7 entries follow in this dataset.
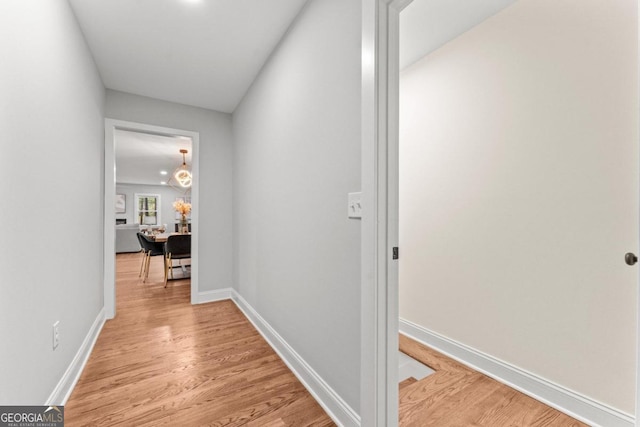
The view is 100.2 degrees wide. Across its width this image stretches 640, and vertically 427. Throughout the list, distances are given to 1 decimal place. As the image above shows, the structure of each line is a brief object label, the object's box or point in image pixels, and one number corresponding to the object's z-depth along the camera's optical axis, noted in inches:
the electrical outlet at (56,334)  55.9
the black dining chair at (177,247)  157.8
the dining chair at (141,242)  180.9
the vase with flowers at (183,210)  201.0
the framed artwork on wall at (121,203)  406.9
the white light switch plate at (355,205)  48.7
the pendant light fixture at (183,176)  214.6
